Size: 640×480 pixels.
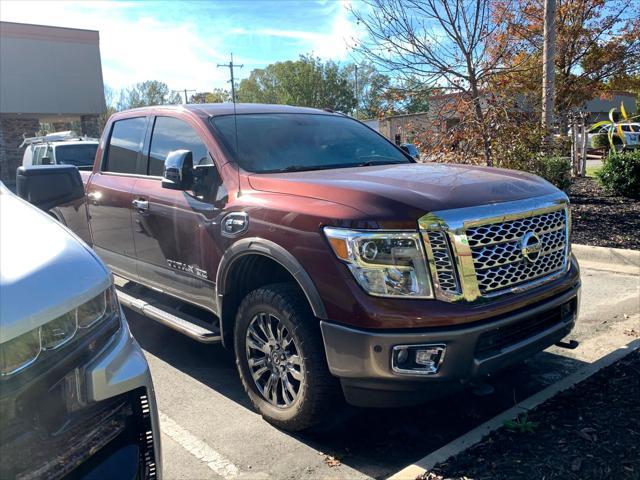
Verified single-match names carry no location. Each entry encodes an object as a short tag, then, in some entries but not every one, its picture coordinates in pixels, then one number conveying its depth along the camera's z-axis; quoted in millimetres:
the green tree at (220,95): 49588
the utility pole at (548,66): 9430
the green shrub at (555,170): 9383
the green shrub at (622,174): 10148
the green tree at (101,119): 30133
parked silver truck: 1664
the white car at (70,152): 12406
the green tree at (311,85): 52938
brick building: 26266
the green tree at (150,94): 57691
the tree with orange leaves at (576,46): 10914
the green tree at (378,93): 10070
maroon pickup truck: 2820
